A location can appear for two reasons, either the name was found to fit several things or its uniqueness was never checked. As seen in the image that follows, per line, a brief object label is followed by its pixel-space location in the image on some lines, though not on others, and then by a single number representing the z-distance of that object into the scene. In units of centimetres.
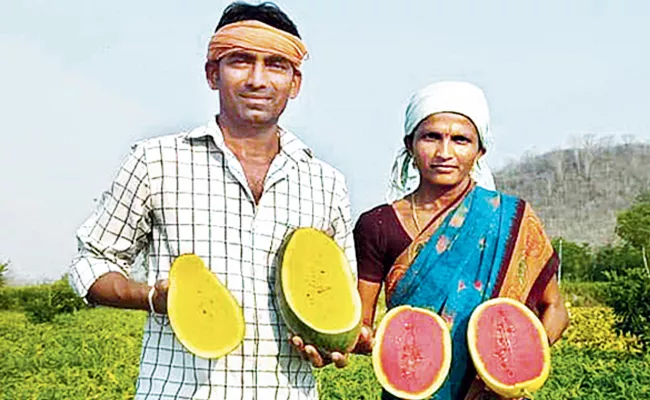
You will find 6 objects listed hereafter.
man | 232
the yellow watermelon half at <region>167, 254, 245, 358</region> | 215
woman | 275
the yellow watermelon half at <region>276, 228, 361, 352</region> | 229
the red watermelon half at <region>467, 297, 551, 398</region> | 265
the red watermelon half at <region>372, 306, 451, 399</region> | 267
